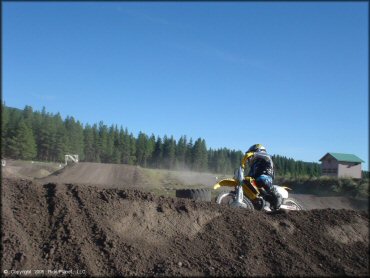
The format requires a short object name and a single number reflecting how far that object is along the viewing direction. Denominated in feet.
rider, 34.30
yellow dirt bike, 33.94
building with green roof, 104.17
